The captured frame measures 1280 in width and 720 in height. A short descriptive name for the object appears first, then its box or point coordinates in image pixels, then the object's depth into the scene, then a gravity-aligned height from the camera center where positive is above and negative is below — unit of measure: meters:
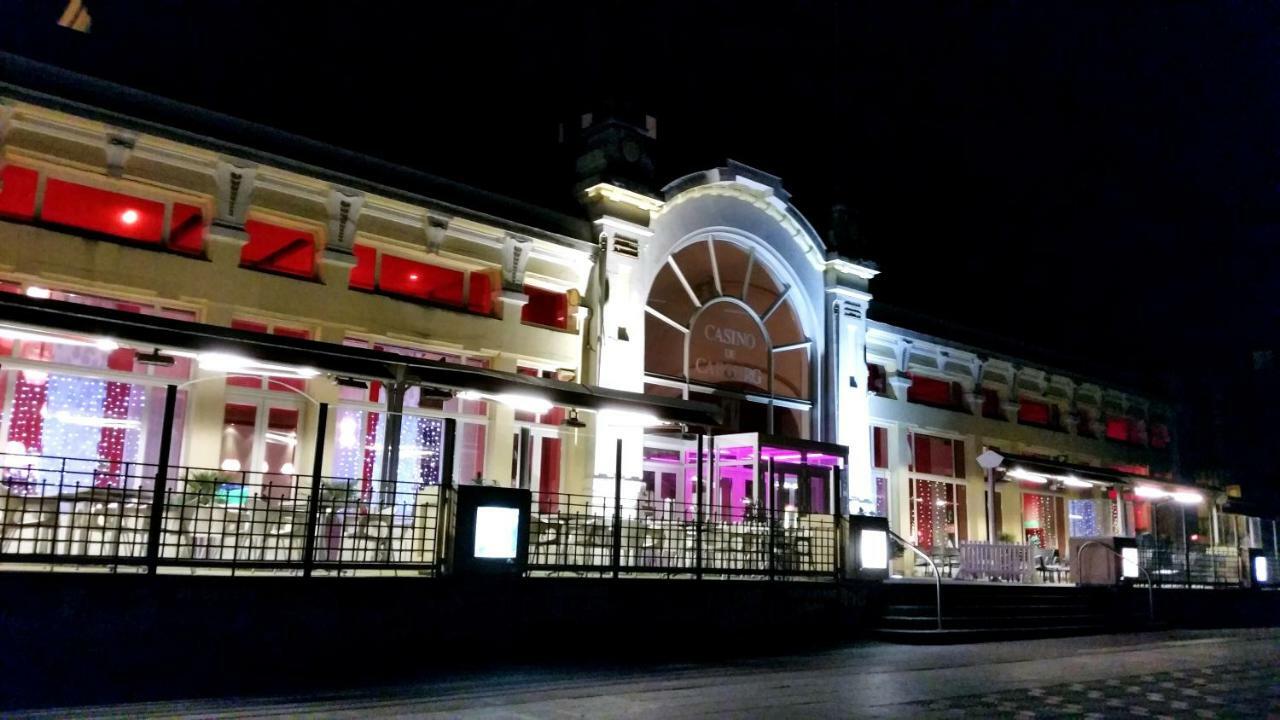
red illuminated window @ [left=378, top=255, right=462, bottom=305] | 17.11 +4.46
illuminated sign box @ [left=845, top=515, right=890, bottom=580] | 16.27 -0.06
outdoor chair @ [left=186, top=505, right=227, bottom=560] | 10.55 -0.04
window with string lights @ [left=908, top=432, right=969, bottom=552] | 25.36 +1.48
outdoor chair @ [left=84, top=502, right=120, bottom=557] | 9.77 -0.08
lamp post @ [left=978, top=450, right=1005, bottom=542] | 20.47 +1.79
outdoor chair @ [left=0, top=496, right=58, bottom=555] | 9.38 -0.02
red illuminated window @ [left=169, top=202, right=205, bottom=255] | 14.75 +4.47
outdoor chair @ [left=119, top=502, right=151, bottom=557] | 9.95 -0.04
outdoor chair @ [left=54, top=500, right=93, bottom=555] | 10.95 -0.09
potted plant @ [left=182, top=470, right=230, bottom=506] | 10.38 +0.49
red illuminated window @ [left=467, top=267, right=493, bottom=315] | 18.02 +4.40
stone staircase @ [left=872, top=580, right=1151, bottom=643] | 15.91 -1.12
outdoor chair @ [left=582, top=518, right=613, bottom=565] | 13.41 -0.08
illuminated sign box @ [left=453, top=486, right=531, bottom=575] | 11.97 +0.05
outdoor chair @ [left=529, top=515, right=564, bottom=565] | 12.86 -0.07
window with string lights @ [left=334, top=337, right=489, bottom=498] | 16.22 +1.74
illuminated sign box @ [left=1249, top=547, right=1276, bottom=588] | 25.02 -0.30
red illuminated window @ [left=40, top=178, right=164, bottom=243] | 13.73 +4.46
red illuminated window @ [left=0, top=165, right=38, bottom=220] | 13.24 +4.45
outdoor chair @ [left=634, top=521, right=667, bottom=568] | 13.95 -0.17
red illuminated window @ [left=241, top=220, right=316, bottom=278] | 15.54 +4.48
